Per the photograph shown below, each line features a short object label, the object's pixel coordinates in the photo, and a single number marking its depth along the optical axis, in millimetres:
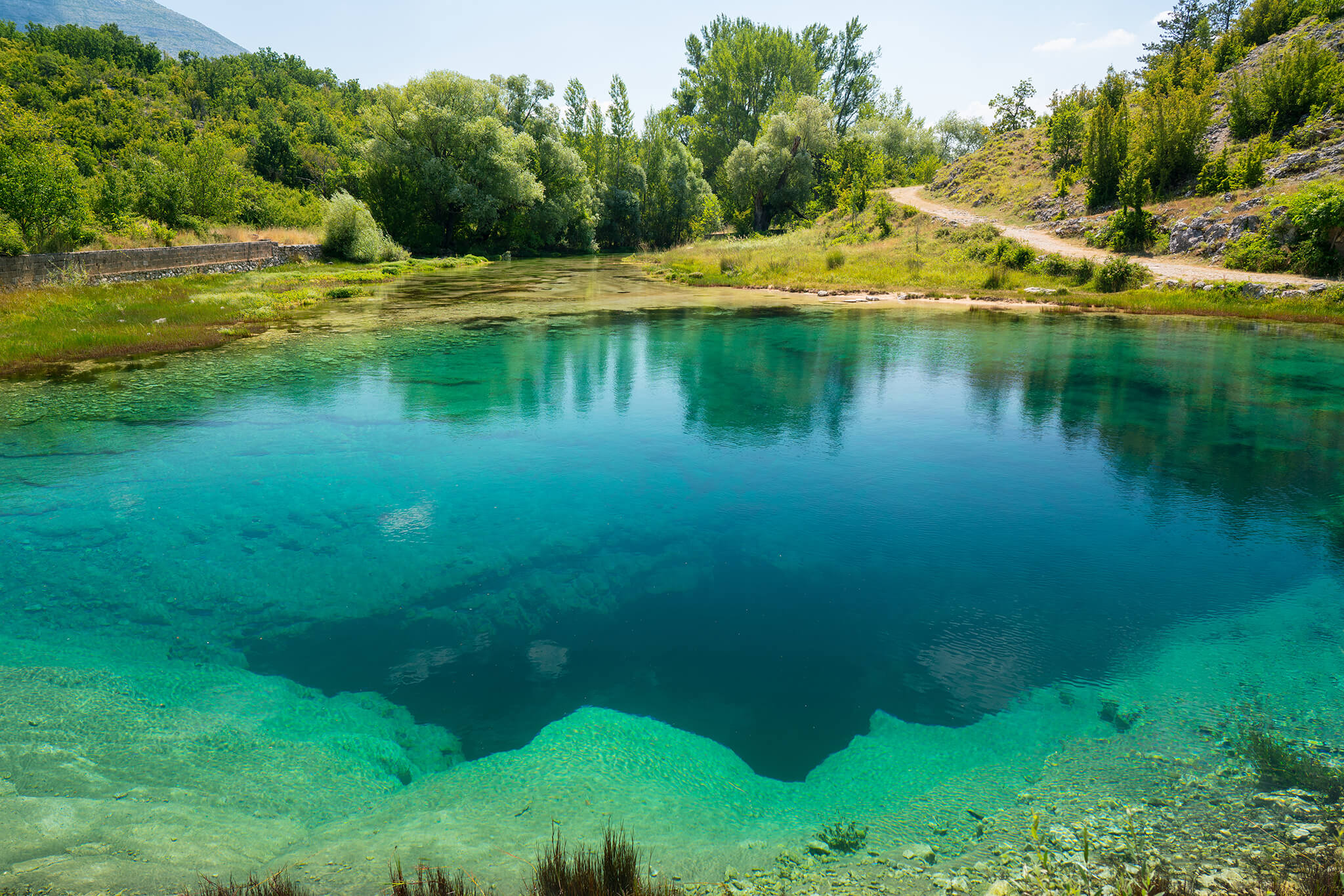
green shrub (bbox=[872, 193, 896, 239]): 38562
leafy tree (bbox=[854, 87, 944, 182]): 65312
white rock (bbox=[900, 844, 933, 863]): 3791
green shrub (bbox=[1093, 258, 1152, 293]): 23125
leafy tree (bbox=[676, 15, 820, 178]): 76562
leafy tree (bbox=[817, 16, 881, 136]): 82500
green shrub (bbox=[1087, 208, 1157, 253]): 26141
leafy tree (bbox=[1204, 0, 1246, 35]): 62469
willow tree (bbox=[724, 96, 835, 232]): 55188
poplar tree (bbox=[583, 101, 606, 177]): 65000
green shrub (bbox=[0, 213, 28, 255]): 21719
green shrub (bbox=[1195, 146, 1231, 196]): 25766
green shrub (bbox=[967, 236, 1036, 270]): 27828
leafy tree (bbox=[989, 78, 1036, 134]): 45656
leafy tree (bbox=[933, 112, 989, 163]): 89625
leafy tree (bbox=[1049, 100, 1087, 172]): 34625
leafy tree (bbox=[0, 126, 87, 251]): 22750
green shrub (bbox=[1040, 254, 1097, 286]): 24766
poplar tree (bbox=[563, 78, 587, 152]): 64438
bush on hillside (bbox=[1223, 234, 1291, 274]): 21016
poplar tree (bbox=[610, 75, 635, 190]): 65375
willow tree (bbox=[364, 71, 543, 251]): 45219
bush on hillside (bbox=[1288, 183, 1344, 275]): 19312
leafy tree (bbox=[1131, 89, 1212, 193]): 27172
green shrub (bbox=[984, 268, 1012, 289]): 26578
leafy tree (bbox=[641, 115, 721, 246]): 61969
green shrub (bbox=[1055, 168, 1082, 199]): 33500
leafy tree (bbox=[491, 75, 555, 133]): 55812
